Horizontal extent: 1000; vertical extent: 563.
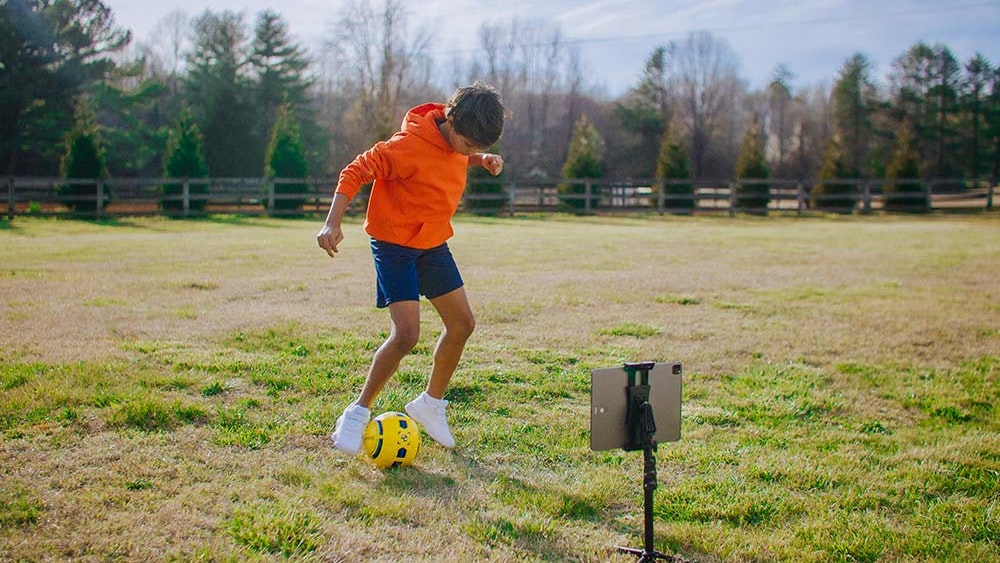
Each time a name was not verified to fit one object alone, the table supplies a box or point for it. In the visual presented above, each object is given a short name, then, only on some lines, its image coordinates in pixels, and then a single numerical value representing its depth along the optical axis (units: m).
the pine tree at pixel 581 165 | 33.50
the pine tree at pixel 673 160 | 35.78
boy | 3.83
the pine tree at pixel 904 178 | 34.47
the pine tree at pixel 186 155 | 29.84
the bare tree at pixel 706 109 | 59.09
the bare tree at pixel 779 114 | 67.75
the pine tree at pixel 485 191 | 31.47
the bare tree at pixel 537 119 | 56.41
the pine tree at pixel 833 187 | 34.25
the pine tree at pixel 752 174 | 33.47
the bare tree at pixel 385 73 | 40.31
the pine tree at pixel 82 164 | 26.78
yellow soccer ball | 3.79
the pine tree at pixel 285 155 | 31.06
